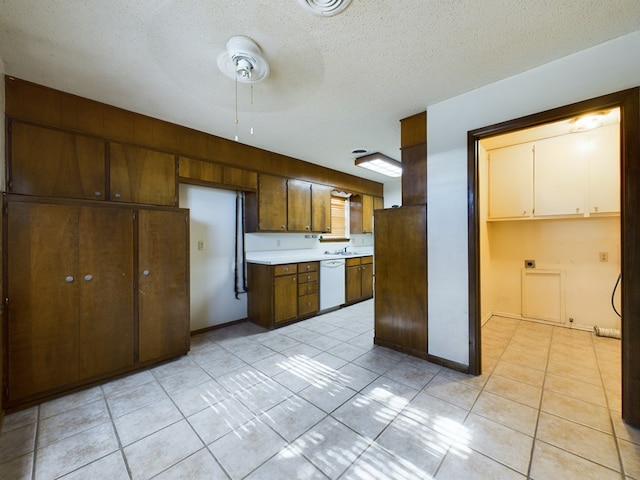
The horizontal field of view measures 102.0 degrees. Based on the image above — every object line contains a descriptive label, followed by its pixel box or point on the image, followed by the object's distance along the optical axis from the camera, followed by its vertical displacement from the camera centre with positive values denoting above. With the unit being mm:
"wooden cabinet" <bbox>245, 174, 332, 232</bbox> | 3691 +522
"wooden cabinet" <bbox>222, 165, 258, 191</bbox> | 3271 +816
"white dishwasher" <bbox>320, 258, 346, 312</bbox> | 4145 -730
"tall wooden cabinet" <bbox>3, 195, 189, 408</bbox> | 1914 -444
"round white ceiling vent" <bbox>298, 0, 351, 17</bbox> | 1368 +1257
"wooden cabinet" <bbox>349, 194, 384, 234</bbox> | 5535 +563
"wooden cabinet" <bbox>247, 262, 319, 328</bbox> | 3477 -752
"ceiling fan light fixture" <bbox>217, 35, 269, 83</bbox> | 1665 +1242
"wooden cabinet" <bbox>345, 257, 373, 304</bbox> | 4604 -750
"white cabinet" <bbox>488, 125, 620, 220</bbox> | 2934 +758
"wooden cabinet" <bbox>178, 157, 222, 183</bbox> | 2877 +817
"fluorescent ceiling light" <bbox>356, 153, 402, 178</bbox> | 3930 +1225
